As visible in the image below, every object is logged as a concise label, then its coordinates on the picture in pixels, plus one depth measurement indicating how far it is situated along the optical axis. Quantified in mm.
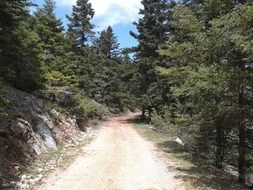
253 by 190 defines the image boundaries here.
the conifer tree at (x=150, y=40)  19956
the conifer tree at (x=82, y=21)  28002
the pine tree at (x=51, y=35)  13827
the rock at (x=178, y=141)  12837
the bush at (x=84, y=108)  14682
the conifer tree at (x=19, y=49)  7120
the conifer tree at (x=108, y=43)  37578
